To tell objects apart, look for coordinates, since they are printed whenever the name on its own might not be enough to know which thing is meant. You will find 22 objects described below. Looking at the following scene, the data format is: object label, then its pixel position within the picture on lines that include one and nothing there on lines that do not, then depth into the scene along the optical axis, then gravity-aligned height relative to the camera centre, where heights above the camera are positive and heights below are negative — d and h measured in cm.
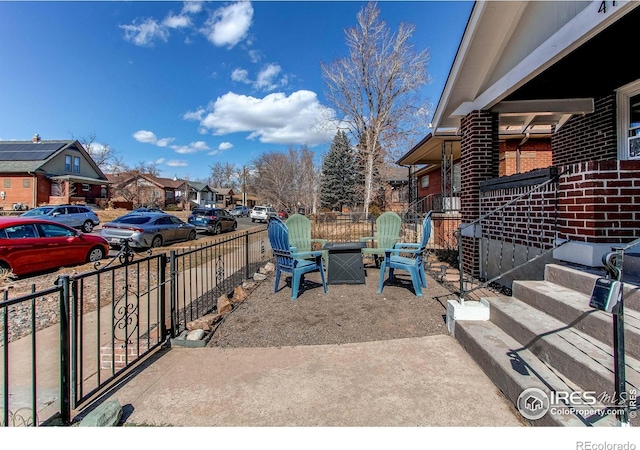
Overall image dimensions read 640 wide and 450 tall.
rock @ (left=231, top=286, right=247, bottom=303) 494 -116
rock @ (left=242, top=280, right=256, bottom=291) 558 -113
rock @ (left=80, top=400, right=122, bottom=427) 205 -127
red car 712 -57
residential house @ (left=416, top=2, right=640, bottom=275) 311 +196
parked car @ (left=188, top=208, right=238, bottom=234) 1877 +14
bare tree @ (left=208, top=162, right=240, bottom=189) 7519 +1081
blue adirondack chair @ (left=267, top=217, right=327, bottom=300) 482 -56
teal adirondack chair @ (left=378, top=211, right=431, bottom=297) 471 -62
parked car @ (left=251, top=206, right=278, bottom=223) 3244 +84
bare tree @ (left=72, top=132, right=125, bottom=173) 4353 +869
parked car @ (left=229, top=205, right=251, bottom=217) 4201 +151
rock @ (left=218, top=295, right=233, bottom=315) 441 -118
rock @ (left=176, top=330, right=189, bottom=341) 353 -128
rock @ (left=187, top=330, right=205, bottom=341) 351 -126
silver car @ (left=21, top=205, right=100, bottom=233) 1795 +48
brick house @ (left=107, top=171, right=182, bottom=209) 3925 +416
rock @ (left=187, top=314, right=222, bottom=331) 381 -123
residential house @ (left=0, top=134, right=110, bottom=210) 2883 +443
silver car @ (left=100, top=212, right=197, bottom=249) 1155 -29
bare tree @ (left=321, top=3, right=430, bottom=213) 2222 +961
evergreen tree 3712 +519
